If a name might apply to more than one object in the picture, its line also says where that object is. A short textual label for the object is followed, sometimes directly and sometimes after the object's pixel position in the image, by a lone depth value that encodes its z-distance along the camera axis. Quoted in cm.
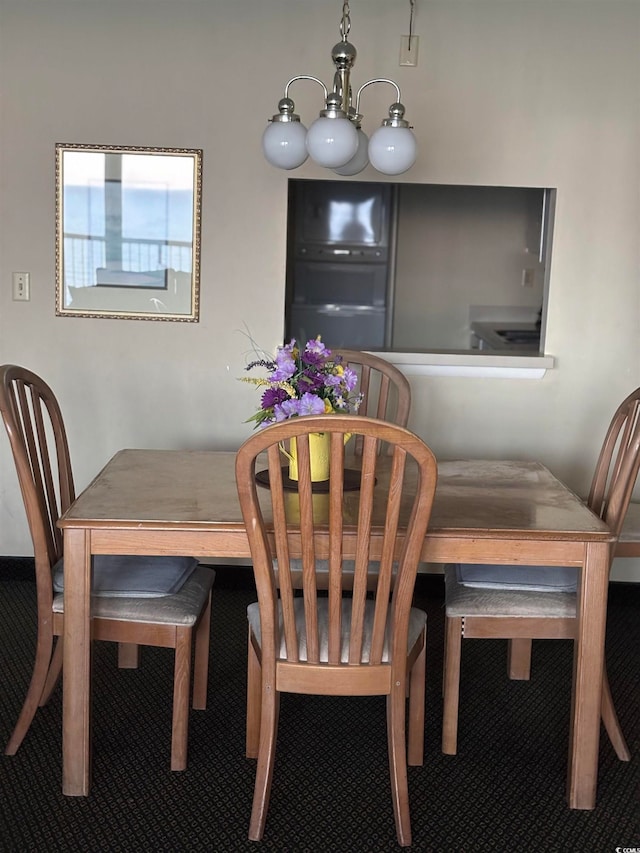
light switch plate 351
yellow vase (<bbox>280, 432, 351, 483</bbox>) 250
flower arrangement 232
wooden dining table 212
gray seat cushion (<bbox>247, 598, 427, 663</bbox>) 207
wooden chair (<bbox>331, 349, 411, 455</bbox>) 301
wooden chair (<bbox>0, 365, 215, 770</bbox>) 227
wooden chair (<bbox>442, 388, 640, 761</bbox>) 233
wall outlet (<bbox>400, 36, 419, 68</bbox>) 334
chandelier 225
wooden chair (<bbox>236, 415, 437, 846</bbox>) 188
